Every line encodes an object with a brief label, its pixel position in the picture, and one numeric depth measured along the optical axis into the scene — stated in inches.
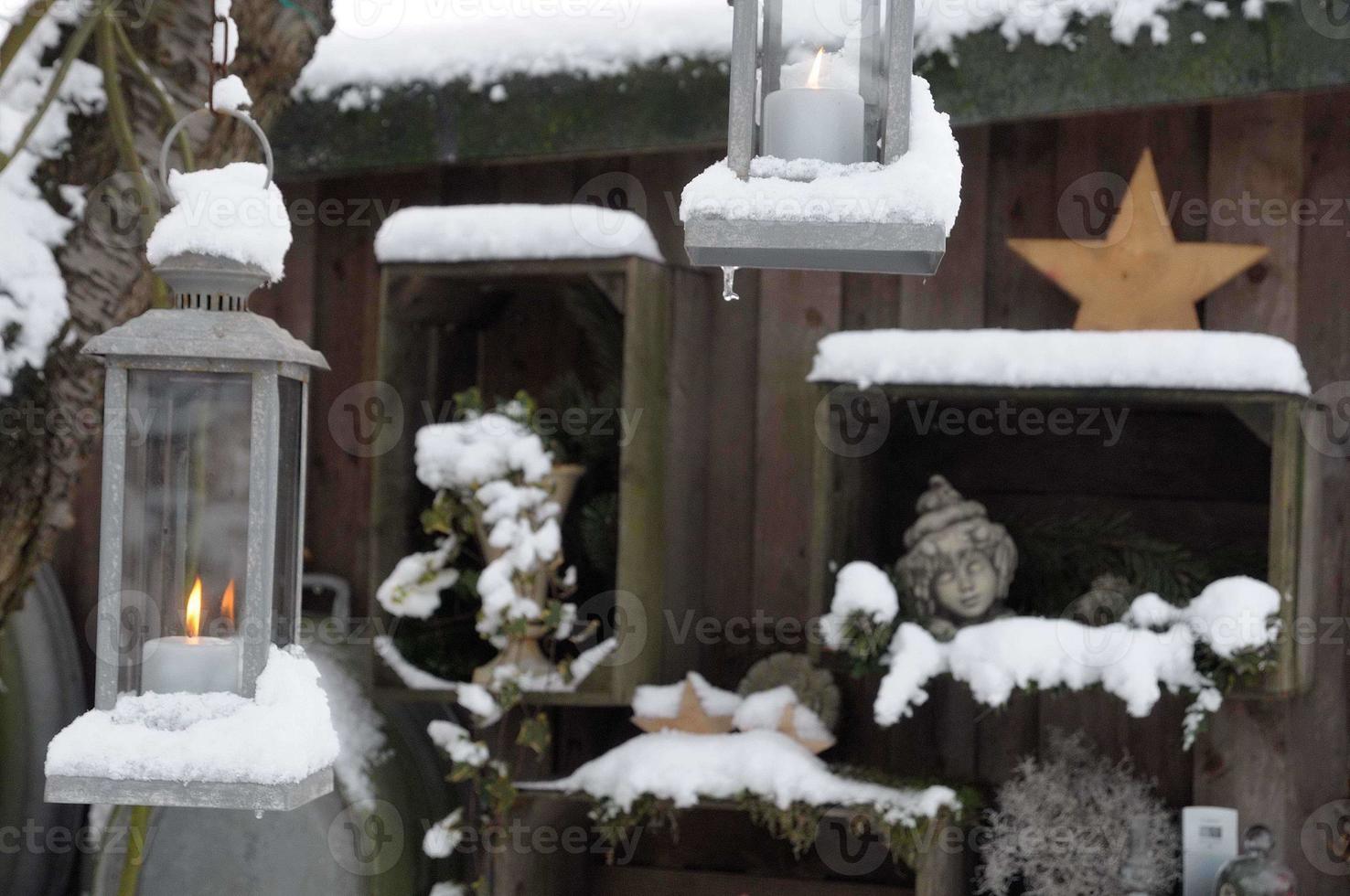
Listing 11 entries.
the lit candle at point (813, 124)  87.4
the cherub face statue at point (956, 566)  180.4
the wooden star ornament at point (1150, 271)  185.6
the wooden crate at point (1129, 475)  169.3
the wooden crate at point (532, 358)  192.2
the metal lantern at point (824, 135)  81.7
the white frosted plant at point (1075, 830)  184.2
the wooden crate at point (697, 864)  200.4
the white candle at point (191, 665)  103.4
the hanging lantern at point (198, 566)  98.9
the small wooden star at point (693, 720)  191.0
